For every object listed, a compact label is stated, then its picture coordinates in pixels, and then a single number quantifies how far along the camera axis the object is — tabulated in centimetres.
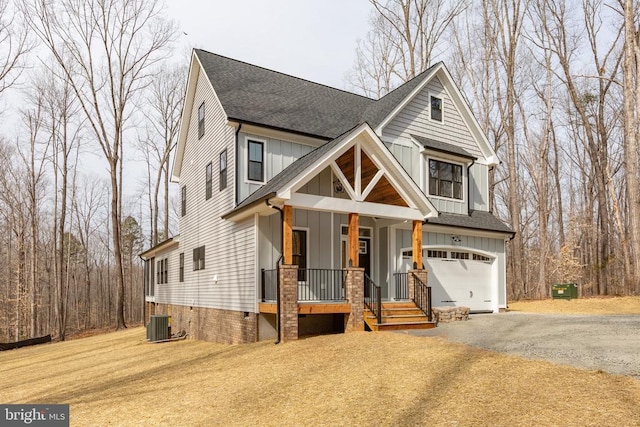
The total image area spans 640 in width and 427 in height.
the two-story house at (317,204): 1244
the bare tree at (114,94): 2680
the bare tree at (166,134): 3662
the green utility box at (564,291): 2205
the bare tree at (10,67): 1727
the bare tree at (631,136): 2000
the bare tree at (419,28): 2820
